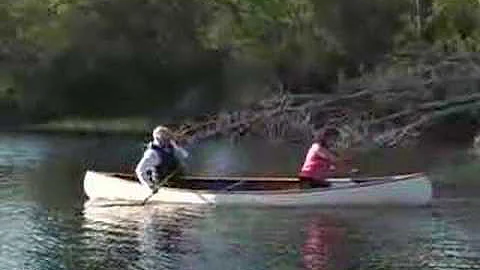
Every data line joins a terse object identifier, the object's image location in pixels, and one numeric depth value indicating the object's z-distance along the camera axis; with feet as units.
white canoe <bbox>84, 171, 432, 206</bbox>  76.38
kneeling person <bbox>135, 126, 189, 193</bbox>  79.61
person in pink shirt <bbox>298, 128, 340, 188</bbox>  78.89
